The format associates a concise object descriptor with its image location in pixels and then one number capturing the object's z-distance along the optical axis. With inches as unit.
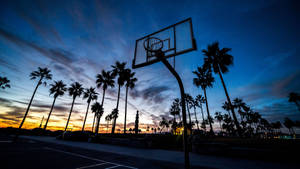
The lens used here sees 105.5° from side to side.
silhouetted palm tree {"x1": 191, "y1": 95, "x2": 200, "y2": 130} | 1953.9
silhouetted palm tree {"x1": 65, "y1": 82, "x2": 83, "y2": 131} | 1491.1
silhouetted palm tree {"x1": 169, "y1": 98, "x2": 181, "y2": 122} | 2356.2
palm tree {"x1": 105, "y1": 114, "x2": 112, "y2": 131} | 3020.4
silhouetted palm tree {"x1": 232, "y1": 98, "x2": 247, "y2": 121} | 2145.7
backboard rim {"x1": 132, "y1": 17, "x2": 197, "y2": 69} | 195.9
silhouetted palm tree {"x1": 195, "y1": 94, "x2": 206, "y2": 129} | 1877.6
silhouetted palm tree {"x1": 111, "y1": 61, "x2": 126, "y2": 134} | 1056.2
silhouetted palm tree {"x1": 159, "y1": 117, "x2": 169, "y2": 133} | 4162.4
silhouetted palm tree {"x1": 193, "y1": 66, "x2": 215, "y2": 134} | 1120.2
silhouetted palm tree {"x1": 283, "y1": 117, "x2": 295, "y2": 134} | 3385.8
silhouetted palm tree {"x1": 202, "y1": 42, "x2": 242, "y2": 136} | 750.8
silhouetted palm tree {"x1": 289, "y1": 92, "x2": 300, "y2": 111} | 1833.2
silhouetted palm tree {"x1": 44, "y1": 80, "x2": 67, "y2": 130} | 1429.6
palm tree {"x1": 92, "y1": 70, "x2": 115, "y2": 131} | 1167.0
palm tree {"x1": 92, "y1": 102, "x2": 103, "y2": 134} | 1975.4
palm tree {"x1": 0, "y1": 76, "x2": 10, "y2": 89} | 919.7
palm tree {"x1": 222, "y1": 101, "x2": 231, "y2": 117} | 2160.7
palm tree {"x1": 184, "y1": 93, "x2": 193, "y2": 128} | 1929.9
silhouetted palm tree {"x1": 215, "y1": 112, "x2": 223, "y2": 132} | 3169.3
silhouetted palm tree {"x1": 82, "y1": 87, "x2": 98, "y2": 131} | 1515.1
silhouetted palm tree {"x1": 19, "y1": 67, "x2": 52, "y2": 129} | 1118.4
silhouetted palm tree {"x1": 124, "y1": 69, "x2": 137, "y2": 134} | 1069.1
